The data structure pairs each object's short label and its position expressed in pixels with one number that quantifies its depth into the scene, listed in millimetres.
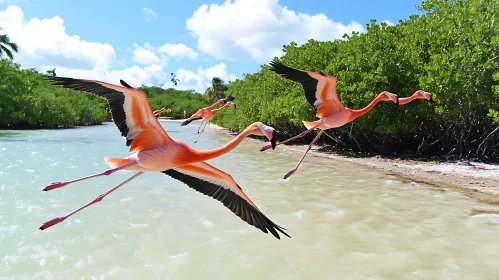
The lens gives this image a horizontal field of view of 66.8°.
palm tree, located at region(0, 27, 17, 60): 47688
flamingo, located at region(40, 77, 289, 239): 3755
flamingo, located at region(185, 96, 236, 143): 8768
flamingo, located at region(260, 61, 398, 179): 6711
